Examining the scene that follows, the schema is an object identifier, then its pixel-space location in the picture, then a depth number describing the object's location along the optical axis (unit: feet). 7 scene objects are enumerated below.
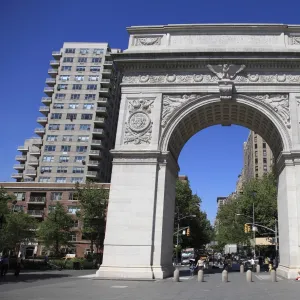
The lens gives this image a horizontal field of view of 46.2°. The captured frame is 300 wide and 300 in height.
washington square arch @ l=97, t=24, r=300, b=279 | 73.72
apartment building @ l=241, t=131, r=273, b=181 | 347.56
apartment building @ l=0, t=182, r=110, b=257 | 208.76
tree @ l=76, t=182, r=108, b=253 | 152.46
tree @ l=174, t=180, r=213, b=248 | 206.39
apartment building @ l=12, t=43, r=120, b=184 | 239.46
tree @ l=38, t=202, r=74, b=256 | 159.53
